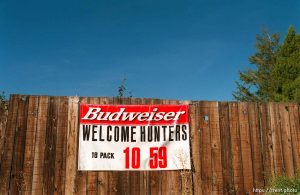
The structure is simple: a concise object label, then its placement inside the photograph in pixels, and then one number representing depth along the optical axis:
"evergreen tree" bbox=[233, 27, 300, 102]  22.32
